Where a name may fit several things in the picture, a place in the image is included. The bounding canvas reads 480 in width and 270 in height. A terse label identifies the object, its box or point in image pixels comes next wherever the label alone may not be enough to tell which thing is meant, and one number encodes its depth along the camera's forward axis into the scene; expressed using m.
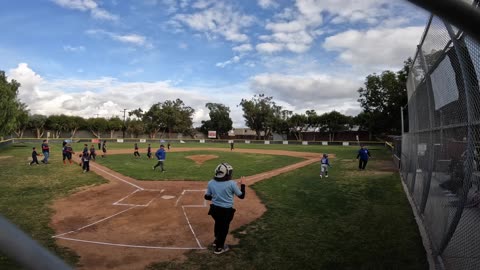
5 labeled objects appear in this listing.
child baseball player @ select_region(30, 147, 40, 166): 23.42
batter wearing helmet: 7.04
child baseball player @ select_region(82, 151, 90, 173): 20.57
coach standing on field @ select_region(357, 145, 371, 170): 22.58
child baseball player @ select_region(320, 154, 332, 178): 19.12
